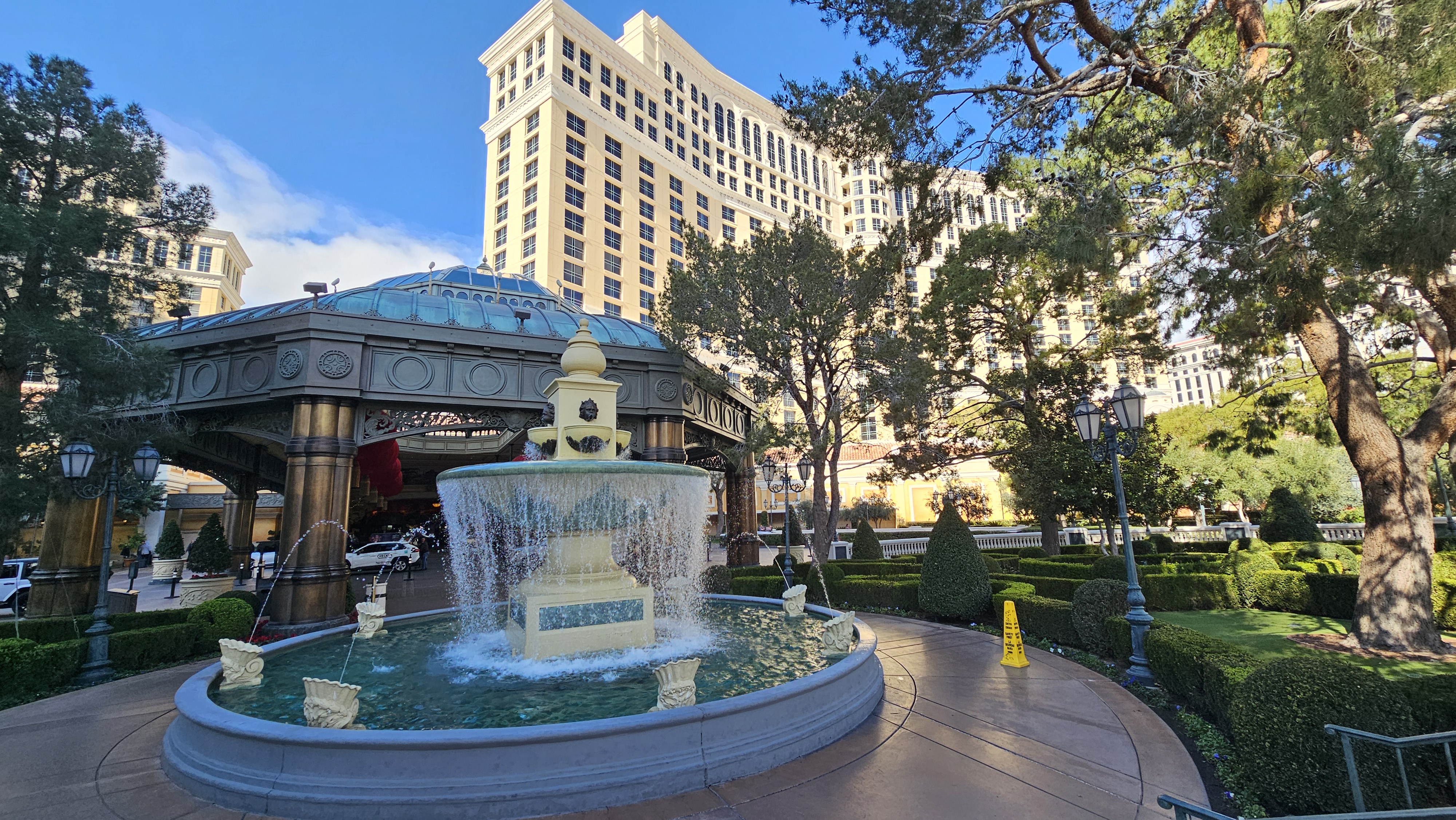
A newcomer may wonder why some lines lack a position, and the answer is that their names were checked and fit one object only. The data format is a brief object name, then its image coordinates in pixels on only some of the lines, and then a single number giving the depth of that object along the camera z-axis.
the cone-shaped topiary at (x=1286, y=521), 20.75
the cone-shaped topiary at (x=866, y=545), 22.81
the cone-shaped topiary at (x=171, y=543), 24.80
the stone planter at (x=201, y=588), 15.13
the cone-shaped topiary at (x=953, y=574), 12.30
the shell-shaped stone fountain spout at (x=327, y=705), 5.11
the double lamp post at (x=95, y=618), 9.38
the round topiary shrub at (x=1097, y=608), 9.57
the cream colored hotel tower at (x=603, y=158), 52.34
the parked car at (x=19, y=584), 18.31
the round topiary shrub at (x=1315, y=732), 4.29
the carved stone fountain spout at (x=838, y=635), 8.01
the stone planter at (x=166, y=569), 25.38
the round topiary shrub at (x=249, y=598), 12.26
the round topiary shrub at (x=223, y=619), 11.18
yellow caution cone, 8.80
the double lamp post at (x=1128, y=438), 8.30
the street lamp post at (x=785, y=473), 17.23
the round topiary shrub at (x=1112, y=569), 14.84
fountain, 4.52
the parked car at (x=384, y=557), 29.53
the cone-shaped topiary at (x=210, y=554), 16.55
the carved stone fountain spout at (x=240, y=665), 7.04
